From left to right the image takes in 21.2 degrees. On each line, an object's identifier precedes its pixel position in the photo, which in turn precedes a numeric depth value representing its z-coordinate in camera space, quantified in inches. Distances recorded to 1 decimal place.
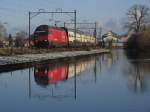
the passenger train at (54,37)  2214.3
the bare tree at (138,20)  4382.4
